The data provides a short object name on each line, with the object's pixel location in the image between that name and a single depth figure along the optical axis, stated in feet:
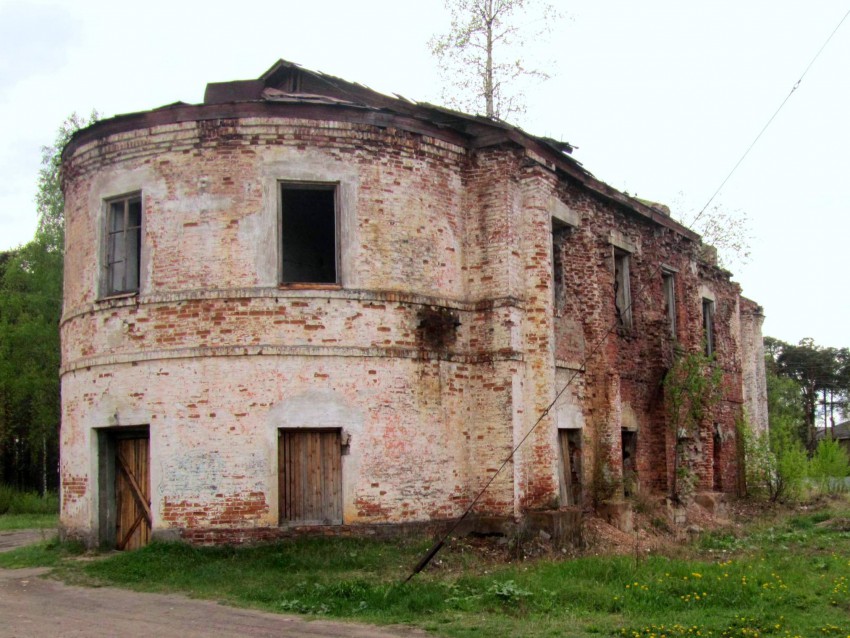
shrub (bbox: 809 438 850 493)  79.92
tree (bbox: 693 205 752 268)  107.24
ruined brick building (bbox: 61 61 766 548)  40.37
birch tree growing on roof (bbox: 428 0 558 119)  82.69
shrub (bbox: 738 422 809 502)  71.97
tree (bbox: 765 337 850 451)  206.28
